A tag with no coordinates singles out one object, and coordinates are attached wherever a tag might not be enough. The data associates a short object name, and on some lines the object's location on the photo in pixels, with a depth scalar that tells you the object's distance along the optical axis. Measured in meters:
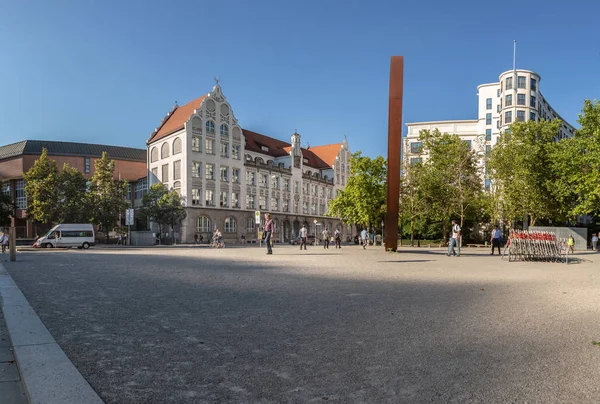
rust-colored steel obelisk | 23.22
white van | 37.22
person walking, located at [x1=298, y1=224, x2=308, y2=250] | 32.75
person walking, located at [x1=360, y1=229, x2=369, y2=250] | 37.92
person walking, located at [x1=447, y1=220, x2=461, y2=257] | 23.32
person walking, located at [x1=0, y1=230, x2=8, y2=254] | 27.58
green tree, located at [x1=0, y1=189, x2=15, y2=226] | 53.62
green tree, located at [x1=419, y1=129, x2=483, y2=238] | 45.06
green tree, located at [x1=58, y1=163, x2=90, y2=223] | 48.59
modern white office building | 73.19
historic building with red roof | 55.56
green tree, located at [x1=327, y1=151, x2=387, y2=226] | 45.75
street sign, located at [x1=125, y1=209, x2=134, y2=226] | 44.44
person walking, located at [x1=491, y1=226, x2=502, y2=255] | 25.61
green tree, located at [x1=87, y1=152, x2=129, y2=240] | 49.84
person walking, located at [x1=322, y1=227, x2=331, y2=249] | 35.84
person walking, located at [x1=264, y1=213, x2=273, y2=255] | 22.30
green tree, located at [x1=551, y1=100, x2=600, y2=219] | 32.31
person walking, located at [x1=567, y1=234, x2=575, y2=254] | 31.22
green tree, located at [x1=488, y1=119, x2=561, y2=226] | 39.62
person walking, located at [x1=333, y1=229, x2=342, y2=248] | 37.53
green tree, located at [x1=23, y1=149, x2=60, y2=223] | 48.88
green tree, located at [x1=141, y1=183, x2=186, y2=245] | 48.66
